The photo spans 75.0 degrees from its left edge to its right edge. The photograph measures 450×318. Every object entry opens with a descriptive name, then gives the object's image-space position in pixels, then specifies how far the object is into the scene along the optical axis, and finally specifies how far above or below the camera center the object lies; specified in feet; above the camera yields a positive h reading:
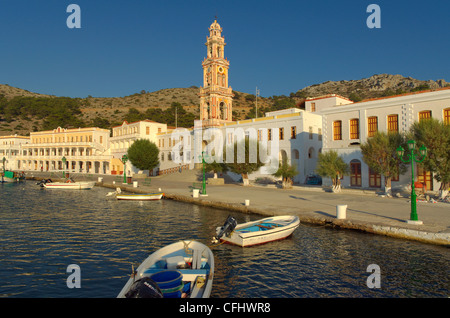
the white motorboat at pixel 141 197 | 95.61 -10.05
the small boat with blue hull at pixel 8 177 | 181.68 -6.34
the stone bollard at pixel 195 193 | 88.74 -8.23
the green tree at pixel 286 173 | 105.91 -2.75
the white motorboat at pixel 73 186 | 135.44 -9.01
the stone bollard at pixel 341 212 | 53.98 -8.65
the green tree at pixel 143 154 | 175.11 +7.22
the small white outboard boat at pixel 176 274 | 23.22 -10.33
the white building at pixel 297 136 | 128.06 +13.19
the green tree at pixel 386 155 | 80.59 +2.72
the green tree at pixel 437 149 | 69.05 +3.74
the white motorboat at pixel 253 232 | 44.68 -10.46
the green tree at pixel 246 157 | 118.93 +3.54
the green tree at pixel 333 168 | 91.30 -0.89
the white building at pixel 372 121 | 85.25 +14.12
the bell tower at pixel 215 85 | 168.35 +47.38
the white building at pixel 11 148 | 270.26 +17.37
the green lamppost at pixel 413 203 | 47.55 -6.27
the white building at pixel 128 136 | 206.08 +21.61
